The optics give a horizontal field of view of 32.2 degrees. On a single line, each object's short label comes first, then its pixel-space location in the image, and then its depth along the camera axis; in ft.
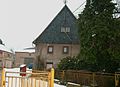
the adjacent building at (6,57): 160.63
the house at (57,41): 98.22
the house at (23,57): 192.17
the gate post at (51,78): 26.67
